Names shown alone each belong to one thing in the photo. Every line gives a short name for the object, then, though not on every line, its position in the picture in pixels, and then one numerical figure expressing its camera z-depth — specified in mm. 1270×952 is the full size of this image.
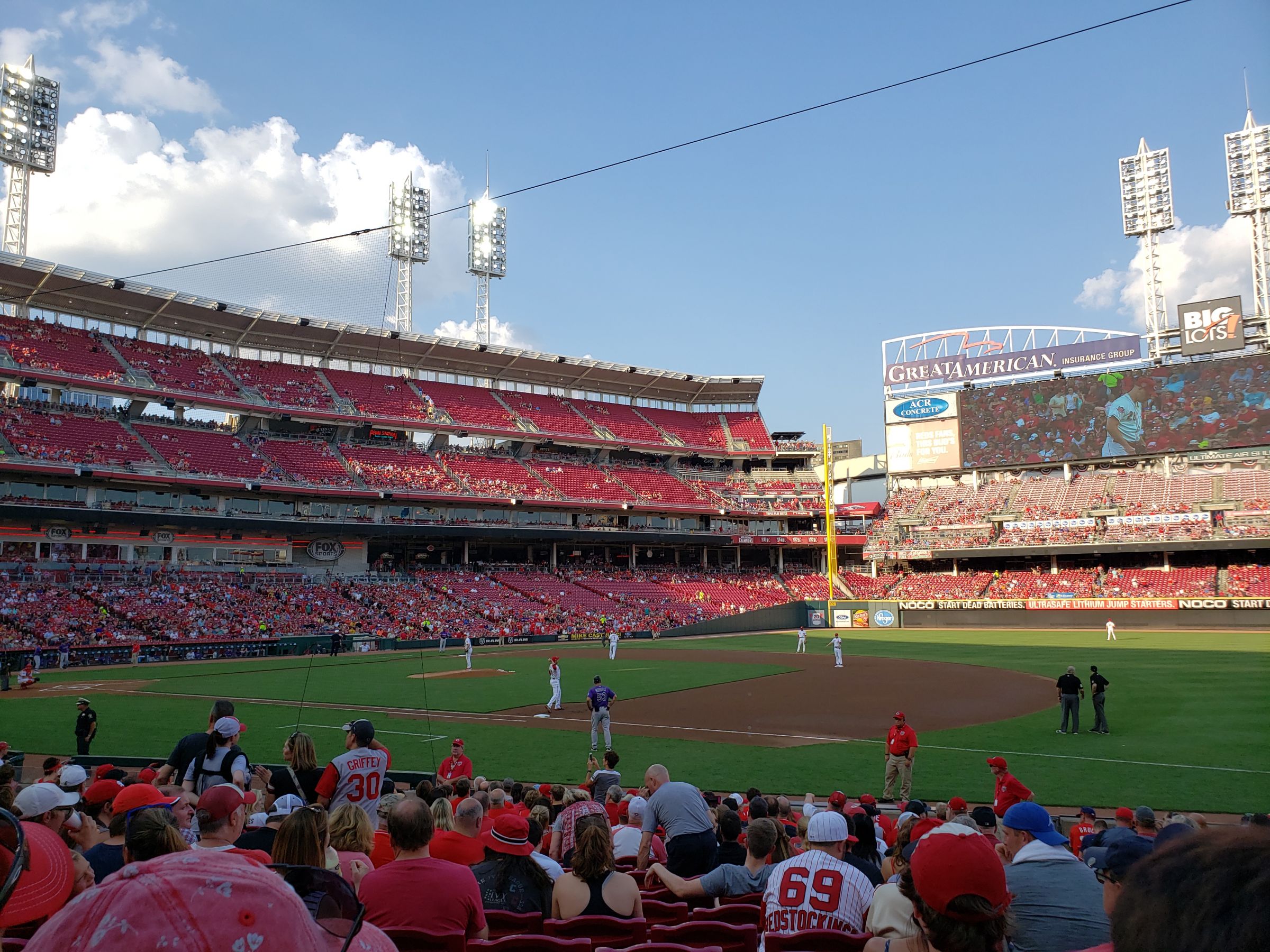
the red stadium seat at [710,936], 4781
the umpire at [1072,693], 18656
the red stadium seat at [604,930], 4844
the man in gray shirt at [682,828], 6914
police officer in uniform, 16812
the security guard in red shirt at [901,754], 13461
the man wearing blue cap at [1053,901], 4043
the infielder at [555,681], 23391
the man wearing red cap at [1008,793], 8656
